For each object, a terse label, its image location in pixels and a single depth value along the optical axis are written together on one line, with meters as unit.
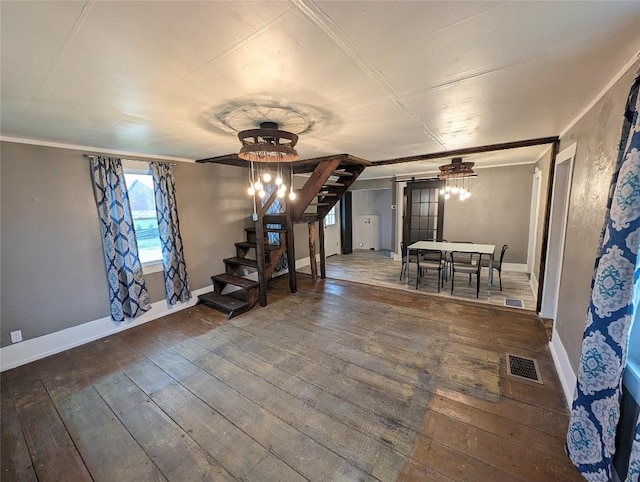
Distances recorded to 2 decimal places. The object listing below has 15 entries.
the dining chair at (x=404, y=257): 5.32
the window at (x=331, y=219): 7.59
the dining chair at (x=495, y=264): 4.42
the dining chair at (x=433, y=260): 4.41
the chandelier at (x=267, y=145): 2.06
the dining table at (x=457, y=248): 4.27
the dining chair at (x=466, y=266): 4.08
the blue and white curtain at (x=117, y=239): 3.09
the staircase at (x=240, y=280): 3.90
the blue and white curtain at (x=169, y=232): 3.61
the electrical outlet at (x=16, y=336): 2.62
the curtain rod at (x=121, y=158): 2.98
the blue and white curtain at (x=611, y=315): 1.11
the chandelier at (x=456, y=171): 4.13
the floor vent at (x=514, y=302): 3.77
